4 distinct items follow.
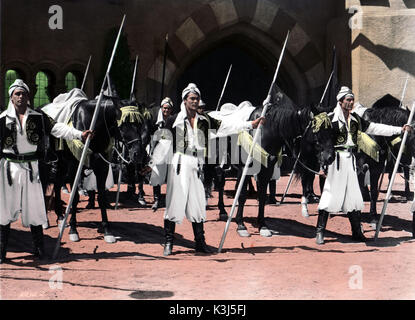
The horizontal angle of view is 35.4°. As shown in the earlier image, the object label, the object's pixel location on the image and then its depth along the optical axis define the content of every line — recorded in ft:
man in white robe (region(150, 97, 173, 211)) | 36.70
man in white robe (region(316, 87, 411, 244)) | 27.76
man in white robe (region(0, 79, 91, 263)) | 23.72
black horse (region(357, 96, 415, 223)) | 32.71
